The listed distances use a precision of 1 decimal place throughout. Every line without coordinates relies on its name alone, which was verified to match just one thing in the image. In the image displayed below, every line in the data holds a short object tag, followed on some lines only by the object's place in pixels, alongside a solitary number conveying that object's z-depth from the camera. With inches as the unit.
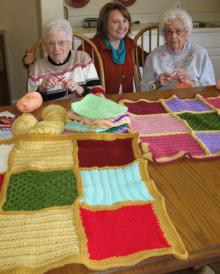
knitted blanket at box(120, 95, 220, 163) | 39.5
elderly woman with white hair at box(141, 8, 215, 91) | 72.2
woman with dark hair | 82.1
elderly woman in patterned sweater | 64.8
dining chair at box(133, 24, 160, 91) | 82.8
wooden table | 24.3
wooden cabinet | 122.6
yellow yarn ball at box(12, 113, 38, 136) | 43.3
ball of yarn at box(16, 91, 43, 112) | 53.0
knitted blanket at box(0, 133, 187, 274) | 24.2
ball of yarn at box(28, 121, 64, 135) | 42.6
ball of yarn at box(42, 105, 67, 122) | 47.2
